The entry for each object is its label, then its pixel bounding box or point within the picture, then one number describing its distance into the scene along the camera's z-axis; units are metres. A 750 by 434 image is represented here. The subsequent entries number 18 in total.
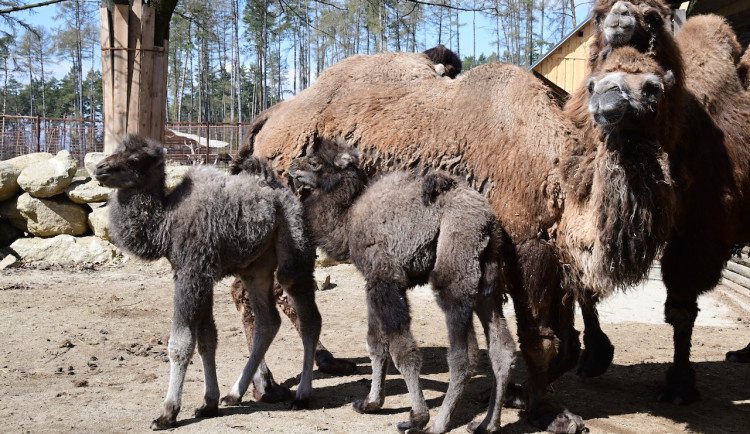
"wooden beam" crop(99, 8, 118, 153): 8.46
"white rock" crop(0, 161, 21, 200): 11.31
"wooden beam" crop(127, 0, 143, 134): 8.44
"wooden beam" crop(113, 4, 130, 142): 8.34
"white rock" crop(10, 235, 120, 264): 10.62
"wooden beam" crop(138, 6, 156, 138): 8.42
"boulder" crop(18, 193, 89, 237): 11.14
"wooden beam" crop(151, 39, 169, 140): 8.72
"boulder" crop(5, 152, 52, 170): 11.89
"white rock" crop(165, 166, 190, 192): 10.54
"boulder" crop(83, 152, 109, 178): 10.78
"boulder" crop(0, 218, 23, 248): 11.28
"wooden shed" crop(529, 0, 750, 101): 17.98
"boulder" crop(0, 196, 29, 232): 11.32
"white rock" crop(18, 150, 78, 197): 11.20
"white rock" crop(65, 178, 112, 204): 11.30
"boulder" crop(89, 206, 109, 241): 10.97
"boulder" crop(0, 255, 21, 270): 9.91
